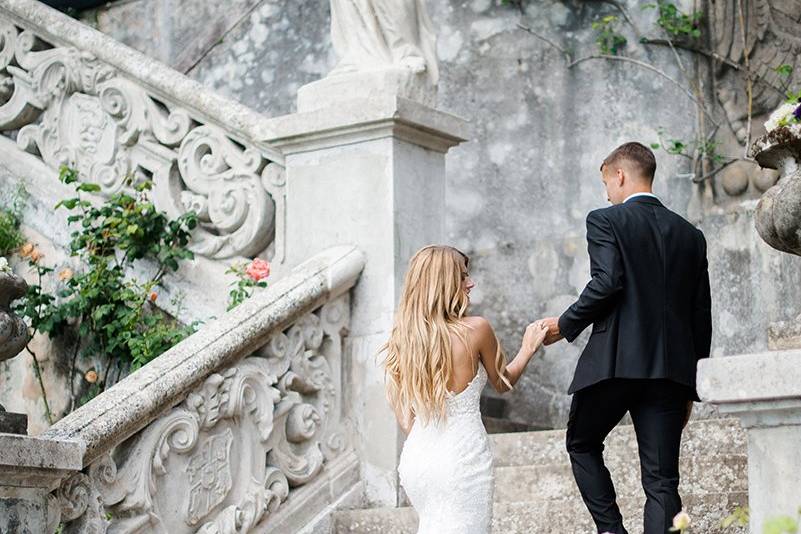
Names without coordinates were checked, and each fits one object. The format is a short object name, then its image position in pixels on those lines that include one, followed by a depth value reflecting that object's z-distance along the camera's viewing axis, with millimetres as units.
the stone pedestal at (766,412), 3969
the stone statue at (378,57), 6836
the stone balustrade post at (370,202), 6680
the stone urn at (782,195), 4414
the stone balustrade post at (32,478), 4918
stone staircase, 5875
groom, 5102
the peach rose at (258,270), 6859
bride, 4926
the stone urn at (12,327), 5121
